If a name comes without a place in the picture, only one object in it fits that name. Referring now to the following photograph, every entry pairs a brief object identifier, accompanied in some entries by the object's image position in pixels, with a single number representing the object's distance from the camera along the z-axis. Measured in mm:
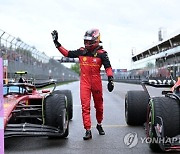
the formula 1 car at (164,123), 4776
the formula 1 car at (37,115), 5539
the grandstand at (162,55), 48688
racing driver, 6492
